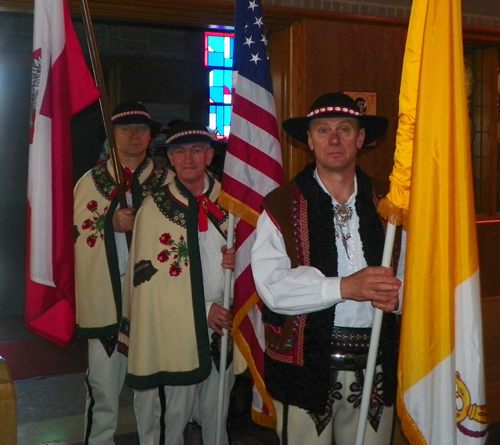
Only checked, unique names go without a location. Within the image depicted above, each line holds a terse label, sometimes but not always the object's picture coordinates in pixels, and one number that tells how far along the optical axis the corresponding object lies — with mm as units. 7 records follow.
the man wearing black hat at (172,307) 3652
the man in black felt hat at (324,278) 2631
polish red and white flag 2953
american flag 3352
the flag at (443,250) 2266
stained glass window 7020
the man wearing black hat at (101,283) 4004
